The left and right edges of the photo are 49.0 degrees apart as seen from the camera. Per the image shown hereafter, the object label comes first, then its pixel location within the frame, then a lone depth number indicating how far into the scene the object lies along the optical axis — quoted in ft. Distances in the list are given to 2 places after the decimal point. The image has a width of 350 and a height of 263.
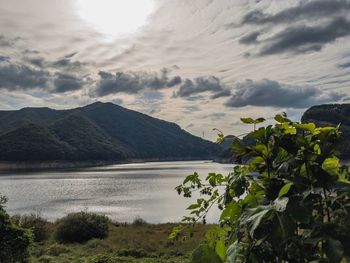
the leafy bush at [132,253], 63.46
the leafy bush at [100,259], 28.33
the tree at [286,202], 3.48
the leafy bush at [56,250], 62.34
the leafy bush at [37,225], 79.98
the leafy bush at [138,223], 116.57
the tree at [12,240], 41.75
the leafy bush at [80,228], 81.87
